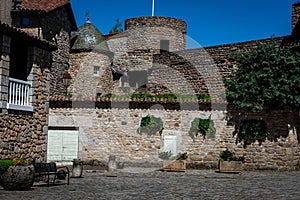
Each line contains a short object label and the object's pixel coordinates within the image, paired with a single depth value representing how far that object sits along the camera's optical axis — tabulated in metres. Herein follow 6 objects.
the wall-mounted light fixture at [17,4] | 23.48
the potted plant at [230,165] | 17.03
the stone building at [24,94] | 11.70
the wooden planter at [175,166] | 17.27
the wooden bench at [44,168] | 11.24
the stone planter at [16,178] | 10.24
